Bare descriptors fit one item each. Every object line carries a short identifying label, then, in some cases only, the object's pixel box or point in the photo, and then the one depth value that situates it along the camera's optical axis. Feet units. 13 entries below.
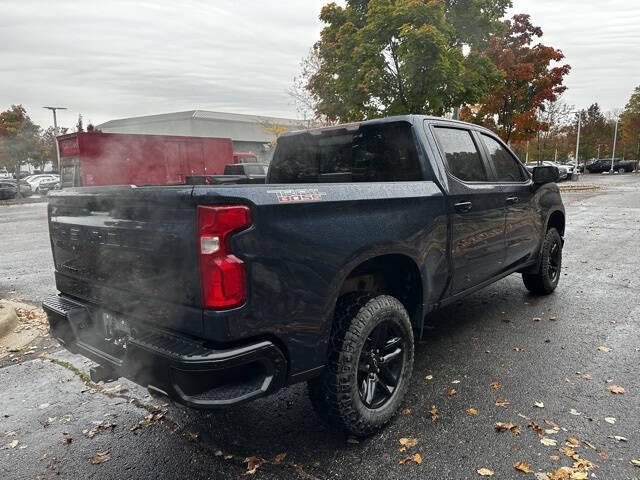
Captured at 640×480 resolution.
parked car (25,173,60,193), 111.08
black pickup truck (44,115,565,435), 6.97
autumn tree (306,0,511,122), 40.11
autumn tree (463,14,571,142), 65.26
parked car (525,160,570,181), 118.83
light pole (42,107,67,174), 141.59
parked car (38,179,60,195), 106.91
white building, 142.82
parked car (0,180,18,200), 93.45
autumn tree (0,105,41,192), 98.73
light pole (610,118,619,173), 188.50
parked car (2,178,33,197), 101.50
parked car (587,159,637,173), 178.19
